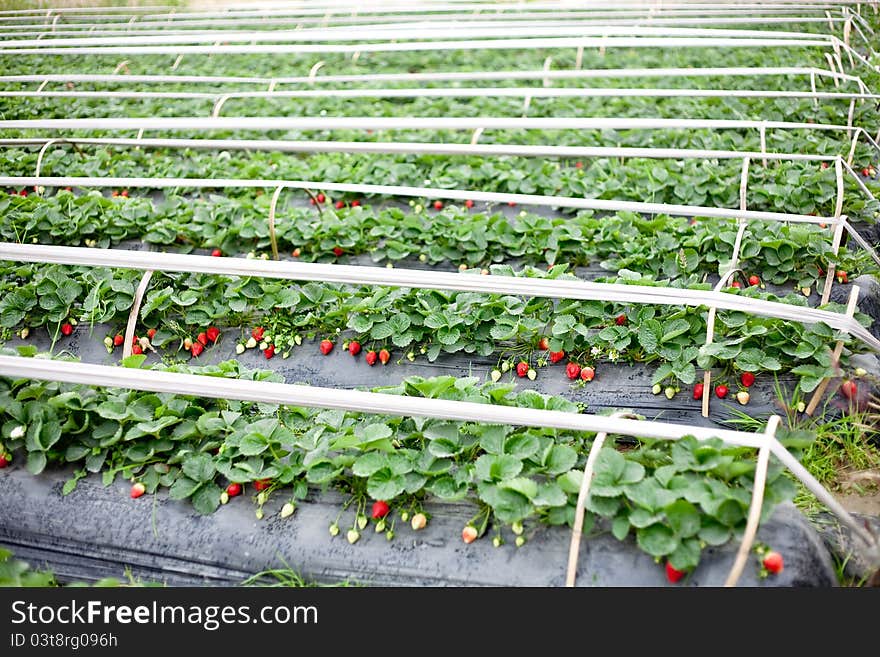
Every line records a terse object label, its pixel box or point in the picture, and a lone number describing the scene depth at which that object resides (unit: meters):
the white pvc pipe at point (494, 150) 3.96
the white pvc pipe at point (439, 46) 5.63
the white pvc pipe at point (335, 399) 2.13
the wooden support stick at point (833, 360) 2.67
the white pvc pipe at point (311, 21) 7.09
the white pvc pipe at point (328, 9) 8.12
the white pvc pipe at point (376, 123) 4.24
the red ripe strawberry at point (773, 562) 1.94
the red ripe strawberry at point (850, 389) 2.71
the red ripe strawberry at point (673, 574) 1.99
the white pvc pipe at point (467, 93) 4.64
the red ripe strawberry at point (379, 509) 2.25
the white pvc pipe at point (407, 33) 5.90
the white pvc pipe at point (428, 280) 2.61
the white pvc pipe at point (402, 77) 5.25
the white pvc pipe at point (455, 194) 3.25
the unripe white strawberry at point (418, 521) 2.22
